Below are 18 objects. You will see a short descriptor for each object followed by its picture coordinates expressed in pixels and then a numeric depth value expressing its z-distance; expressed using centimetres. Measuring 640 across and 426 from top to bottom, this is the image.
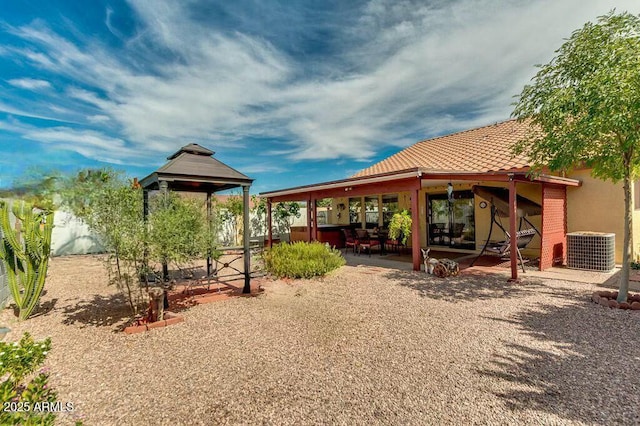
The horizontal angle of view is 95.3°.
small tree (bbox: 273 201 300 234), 1736
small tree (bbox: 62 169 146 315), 440
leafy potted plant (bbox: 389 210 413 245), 855
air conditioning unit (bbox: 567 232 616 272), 749
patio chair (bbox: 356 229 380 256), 1145
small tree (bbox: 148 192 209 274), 456
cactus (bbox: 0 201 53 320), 514
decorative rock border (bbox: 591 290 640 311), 483
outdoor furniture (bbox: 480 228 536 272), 762
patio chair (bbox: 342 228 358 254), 1202
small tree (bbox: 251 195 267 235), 1712
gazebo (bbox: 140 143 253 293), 542
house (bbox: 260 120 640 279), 810
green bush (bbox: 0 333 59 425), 145
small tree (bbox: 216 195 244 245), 1605
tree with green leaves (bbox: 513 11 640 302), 436
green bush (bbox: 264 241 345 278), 784
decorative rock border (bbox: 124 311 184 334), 440
